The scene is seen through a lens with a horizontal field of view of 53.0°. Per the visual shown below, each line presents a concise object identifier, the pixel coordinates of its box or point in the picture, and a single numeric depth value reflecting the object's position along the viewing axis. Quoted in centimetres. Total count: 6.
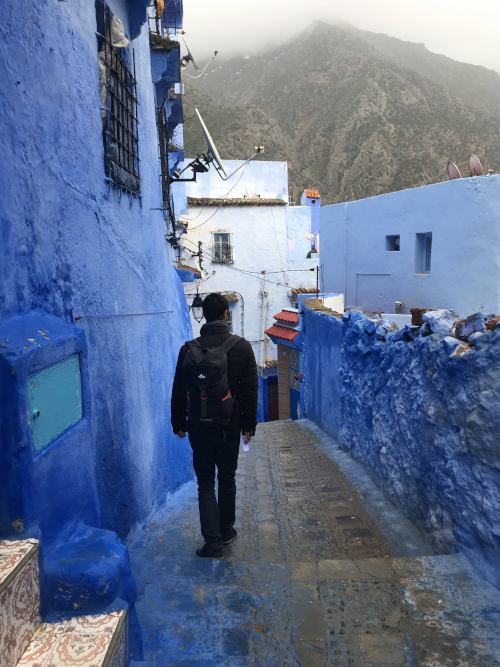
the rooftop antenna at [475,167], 1253
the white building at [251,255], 2211
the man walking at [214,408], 332
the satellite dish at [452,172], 1377
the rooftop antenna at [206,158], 1006
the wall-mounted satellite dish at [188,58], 1314
